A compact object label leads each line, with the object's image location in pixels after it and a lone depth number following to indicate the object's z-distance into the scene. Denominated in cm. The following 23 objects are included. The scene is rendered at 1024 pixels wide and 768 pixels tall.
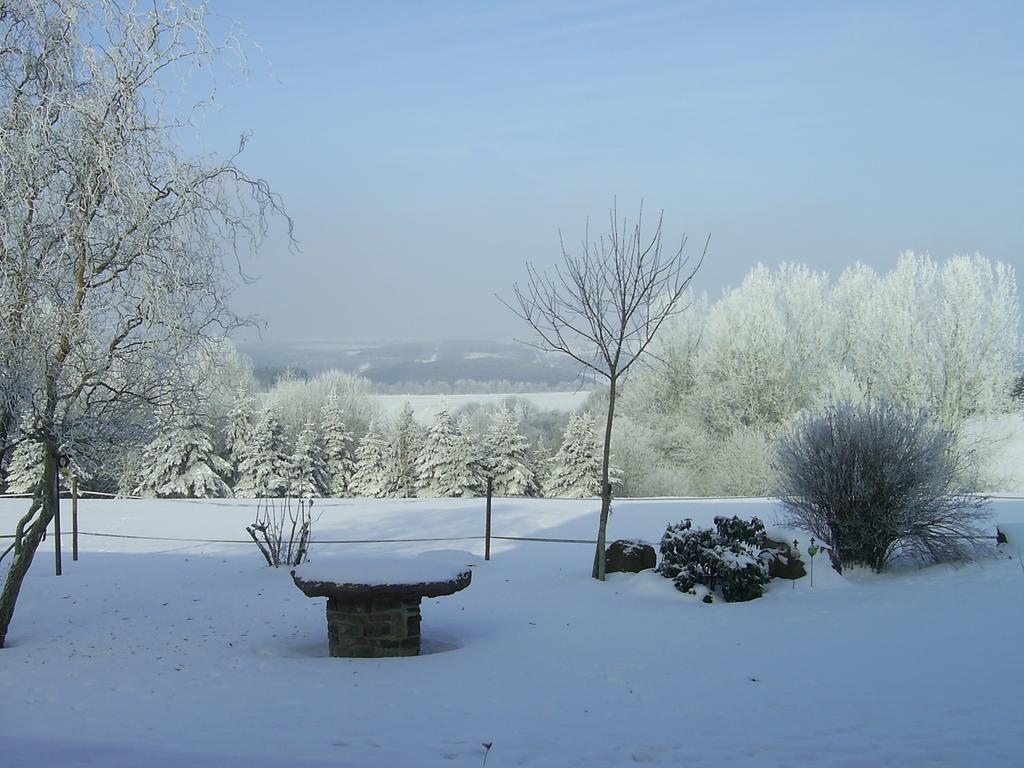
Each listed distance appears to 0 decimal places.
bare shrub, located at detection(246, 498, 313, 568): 1162
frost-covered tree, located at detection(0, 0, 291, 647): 644
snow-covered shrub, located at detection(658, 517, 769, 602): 930
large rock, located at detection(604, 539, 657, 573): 1064
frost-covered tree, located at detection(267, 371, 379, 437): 5216
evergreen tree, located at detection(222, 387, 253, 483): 3562
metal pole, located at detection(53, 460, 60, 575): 1064
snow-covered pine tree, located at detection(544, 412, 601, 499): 3294
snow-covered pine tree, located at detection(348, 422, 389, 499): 3734
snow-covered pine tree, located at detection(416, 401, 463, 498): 3381
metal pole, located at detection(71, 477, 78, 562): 1198
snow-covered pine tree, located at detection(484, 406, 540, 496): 3378
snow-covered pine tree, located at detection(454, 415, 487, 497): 3319
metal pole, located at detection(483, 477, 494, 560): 1249
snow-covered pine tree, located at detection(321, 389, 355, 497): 3975
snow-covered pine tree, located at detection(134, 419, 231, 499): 3194
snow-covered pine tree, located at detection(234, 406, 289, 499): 3456
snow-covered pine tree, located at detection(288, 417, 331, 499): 3481
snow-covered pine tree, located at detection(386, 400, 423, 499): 3794
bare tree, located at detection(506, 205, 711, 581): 1058
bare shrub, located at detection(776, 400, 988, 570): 967
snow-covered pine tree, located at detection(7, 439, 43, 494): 2902
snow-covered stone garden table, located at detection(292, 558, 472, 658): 691
